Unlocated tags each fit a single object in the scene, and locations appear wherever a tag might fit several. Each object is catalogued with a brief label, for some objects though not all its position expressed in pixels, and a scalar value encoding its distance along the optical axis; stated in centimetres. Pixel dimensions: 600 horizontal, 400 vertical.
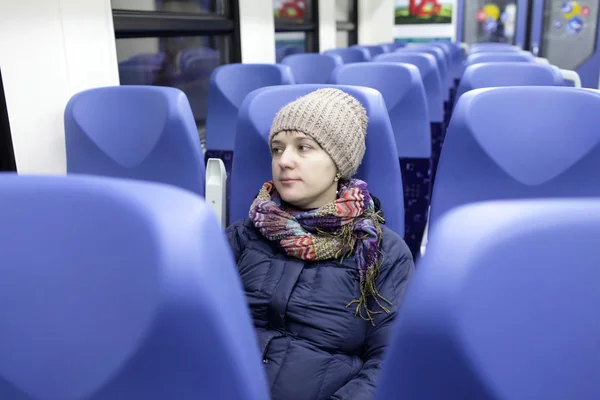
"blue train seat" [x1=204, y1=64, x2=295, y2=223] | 241
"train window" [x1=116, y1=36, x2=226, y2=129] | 257
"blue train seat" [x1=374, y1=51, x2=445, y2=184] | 275
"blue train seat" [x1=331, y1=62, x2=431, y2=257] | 197
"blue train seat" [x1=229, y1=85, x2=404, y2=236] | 131
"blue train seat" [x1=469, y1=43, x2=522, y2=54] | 469
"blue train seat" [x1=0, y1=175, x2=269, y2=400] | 48
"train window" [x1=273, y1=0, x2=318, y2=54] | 466
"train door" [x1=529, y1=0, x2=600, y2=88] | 736
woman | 104
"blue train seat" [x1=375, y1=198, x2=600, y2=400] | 44
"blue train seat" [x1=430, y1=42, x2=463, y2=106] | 476
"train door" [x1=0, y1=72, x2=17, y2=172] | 182
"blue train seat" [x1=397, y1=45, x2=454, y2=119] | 380
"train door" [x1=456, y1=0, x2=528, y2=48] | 764
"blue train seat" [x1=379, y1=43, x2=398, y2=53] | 541
